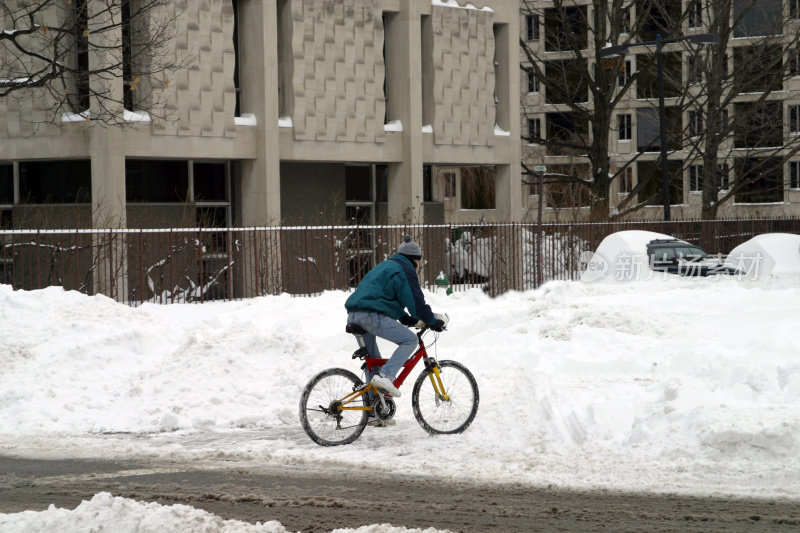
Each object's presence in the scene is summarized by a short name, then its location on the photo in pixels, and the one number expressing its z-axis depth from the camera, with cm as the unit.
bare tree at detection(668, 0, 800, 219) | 4522
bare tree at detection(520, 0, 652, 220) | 4422
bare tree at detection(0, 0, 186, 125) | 3058
